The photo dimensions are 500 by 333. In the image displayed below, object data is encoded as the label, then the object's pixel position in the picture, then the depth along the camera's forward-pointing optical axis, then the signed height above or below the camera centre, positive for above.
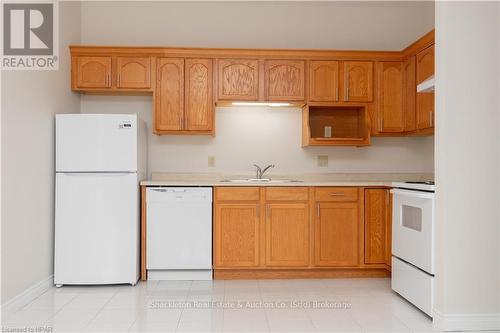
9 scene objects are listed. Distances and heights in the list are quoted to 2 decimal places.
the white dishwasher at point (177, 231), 3.98 -0.57
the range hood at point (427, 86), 3.00 +0.56
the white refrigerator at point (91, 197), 3.77 -0.25
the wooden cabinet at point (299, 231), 4.06 -0.58
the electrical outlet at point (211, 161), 4.69 +0.06
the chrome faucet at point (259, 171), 4.63 -0.04
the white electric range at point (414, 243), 2.93 -0.54
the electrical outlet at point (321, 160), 4.76 +0.08
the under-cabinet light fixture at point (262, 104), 4.52 +0.64
